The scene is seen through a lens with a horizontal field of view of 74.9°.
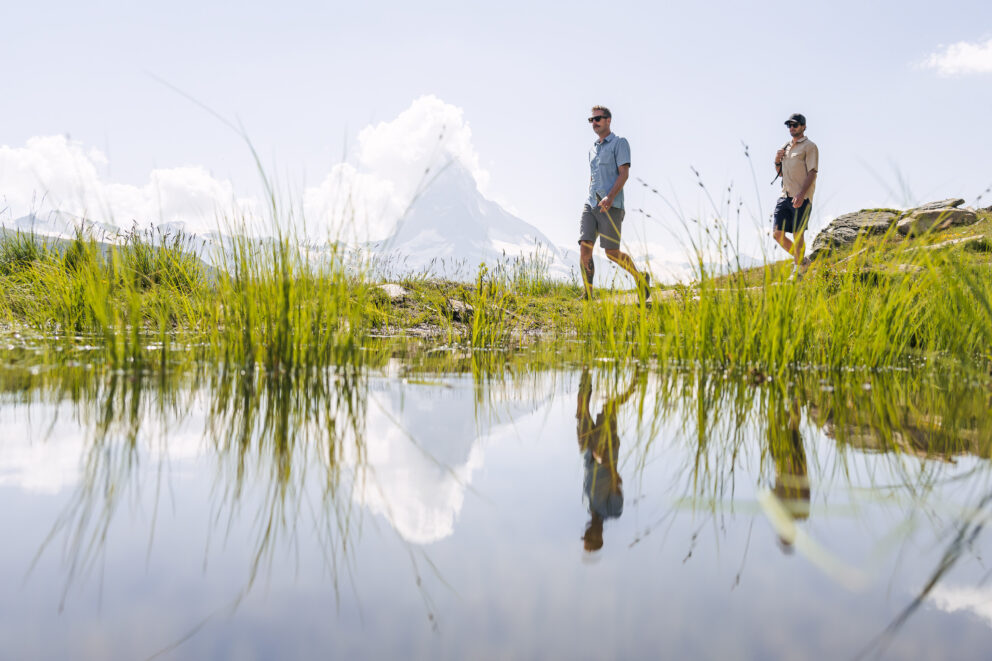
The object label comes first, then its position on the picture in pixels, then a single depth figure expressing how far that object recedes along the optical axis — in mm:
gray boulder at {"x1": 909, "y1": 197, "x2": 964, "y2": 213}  11682
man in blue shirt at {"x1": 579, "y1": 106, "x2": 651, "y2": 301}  7082
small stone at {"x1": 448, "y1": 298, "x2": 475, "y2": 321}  7820
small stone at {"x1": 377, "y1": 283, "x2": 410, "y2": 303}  8362
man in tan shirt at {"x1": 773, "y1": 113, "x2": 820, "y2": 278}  7059
